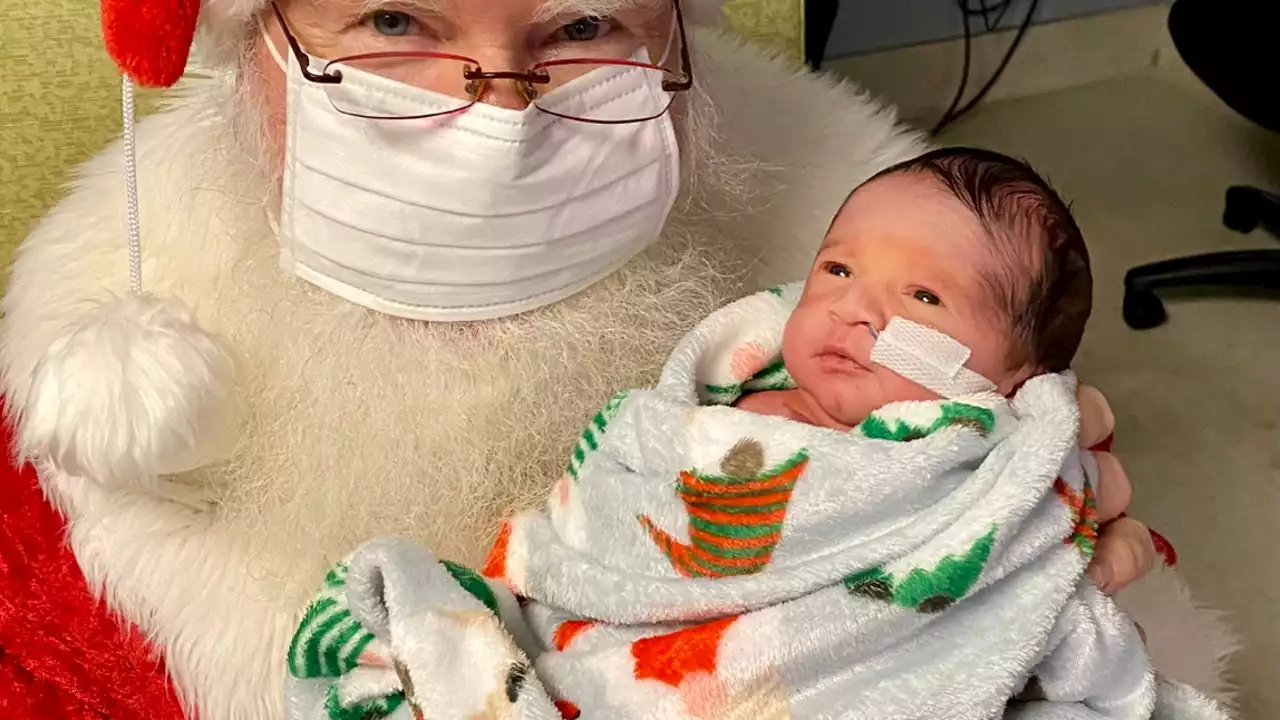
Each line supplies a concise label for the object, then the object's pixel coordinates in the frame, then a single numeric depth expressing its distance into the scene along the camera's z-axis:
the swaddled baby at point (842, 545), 0.70
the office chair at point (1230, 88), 1.75
